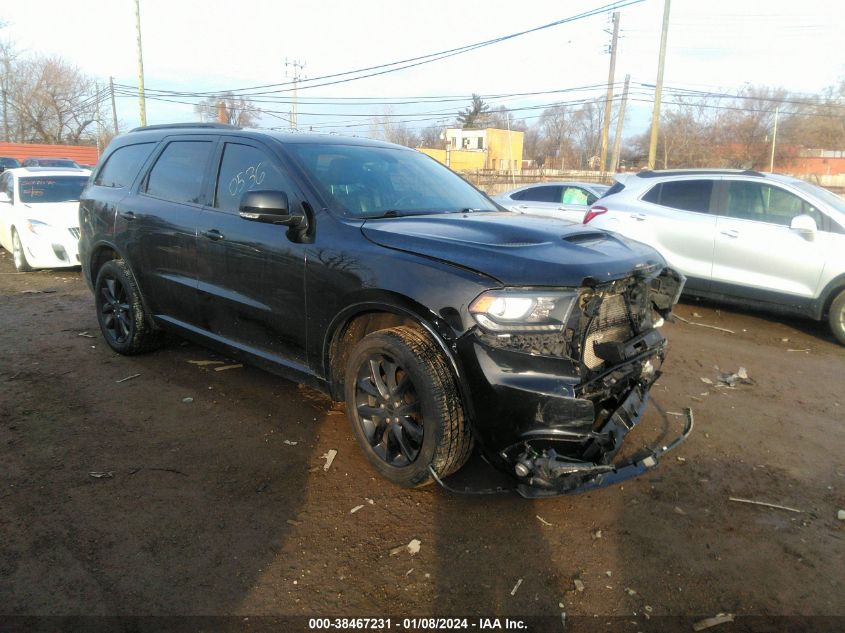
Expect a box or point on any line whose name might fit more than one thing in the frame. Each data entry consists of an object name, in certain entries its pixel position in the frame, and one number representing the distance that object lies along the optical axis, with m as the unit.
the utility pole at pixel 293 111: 36.66
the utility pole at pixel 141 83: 26.02
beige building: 56.28
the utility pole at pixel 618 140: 27.78
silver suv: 6.33
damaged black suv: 2.74
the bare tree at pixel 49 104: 56.41
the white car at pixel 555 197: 10.79
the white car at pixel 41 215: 9.09
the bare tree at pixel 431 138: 64.24
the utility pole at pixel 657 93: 21.41
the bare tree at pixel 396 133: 54.98
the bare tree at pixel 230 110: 38.88
